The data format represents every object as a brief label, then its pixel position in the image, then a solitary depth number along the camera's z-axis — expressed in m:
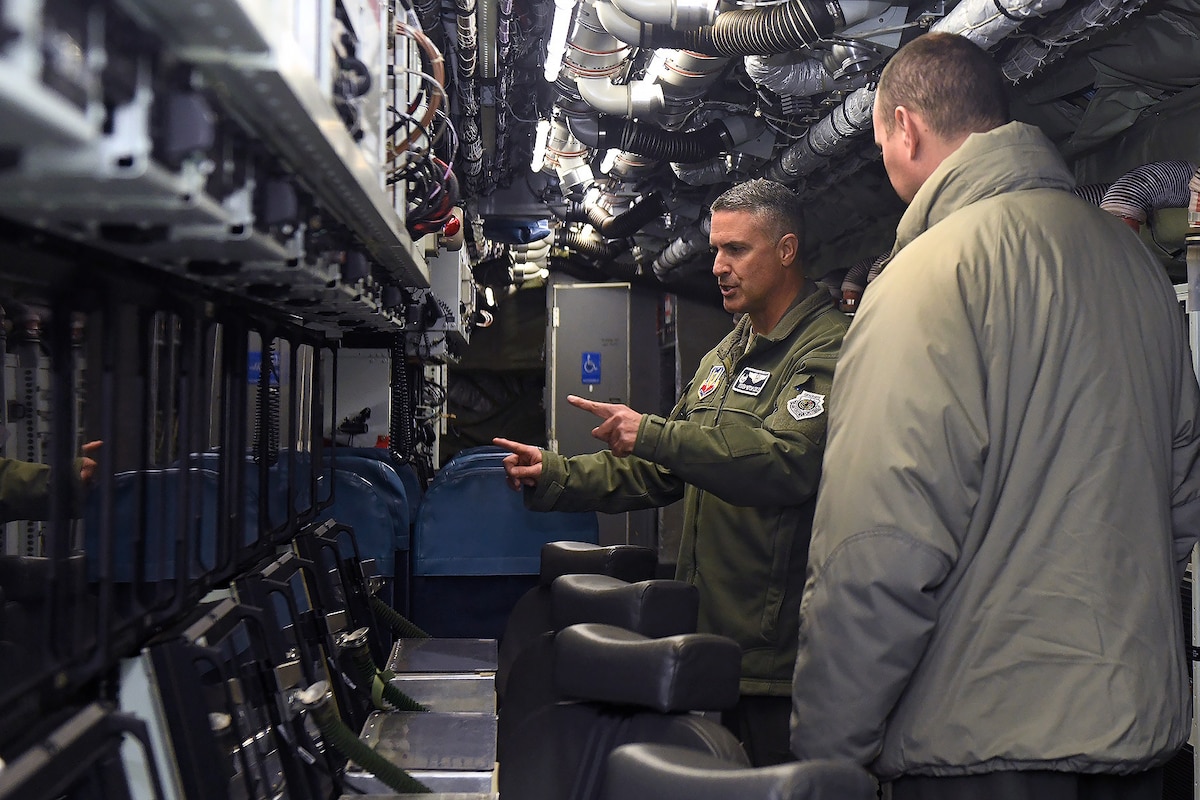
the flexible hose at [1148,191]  2.85
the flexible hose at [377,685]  2.56
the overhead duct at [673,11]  2.87
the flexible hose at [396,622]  3.17
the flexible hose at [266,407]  2.14
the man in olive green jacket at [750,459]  2.36
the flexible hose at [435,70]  2.09
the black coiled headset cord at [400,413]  4.46
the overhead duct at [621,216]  6.75
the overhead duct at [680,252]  6.73
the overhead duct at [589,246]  9.00
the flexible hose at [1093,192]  3.19
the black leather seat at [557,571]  3.00
